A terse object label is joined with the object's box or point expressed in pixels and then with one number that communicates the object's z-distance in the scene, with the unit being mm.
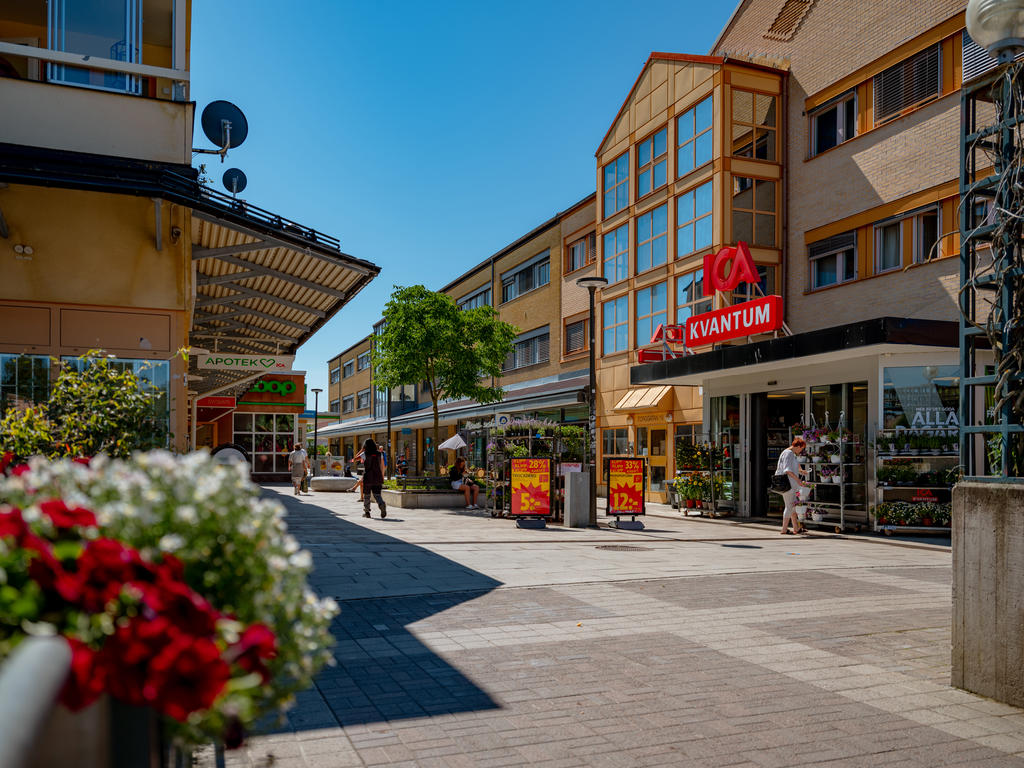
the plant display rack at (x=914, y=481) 15156
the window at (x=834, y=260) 20317
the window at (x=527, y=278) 37062
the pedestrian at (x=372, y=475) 18000
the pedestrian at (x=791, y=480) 15891
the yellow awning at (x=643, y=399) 24938
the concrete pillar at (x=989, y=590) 4980
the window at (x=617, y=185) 28281
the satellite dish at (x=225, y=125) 13250
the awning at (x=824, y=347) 14406
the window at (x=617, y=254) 28094
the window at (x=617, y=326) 27859
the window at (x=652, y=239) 25812
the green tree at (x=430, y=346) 27047
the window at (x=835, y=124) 20469
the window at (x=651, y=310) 25672
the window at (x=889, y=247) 18828
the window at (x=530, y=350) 36906
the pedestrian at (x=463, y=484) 21422
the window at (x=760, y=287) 22469
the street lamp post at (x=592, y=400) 16797
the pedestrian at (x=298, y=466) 27391
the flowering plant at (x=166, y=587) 1540
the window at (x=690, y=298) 23703
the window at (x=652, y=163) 25984
